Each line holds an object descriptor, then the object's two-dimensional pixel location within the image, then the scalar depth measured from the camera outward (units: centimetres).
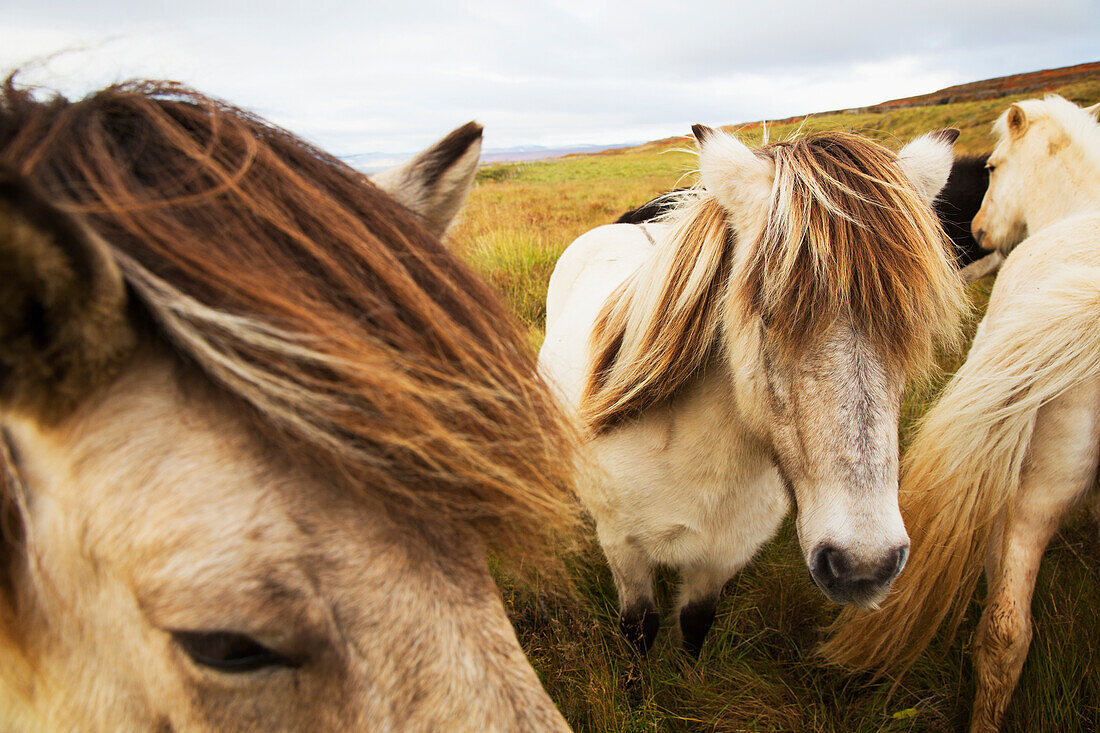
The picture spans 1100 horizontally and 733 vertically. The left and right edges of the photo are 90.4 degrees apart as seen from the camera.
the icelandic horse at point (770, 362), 136
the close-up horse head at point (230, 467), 68
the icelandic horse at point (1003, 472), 183
